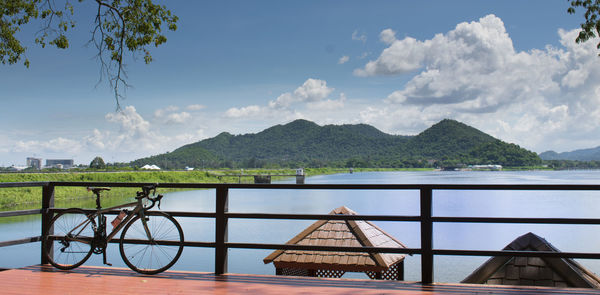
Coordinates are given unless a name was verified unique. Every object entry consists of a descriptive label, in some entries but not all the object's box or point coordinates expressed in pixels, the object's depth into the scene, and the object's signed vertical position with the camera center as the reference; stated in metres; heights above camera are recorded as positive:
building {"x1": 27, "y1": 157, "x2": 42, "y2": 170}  129.35 +0.30
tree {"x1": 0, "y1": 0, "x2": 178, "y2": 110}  7.91 +2.38
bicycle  4.57 -0.68
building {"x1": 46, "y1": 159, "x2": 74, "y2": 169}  133.50 +0.39
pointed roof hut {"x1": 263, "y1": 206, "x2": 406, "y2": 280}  5.89 -1.14
